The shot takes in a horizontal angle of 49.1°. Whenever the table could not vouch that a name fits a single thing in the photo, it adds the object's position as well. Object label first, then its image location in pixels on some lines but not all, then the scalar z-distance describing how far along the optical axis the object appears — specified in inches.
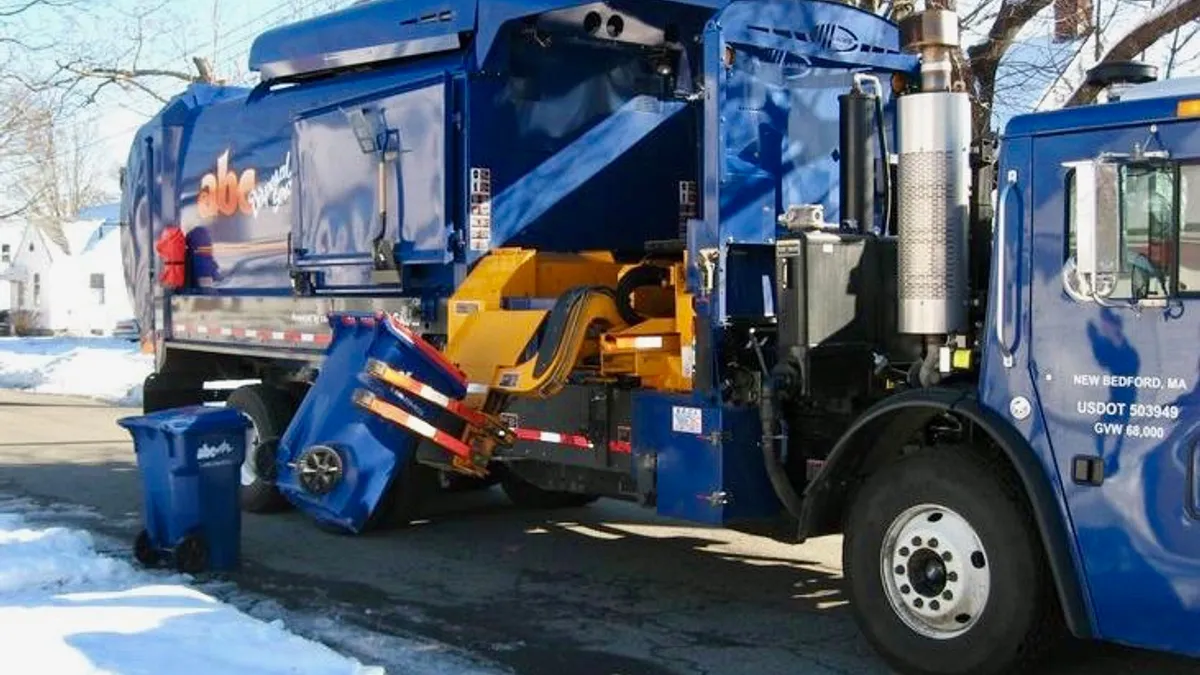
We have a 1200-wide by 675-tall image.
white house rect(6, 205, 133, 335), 2357.3
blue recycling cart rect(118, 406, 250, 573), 301.6
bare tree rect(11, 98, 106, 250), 1284.4
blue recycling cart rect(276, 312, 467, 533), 308.3
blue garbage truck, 190.2
